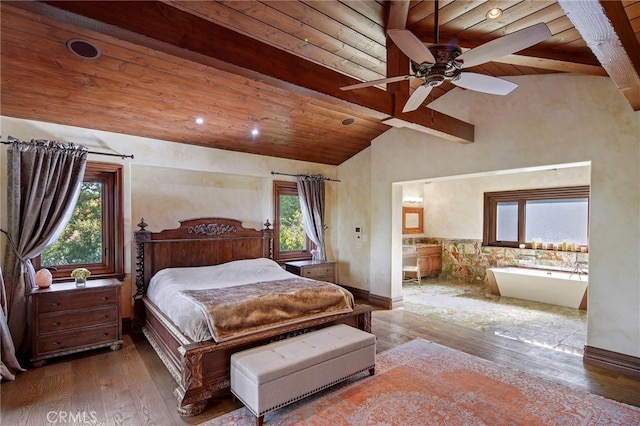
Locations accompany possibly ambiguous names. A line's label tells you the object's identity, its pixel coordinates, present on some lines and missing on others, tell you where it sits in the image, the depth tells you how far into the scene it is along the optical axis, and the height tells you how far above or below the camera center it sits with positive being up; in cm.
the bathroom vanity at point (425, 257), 766 -124
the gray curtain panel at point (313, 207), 603 -3
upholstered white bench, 242 -132
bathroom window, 620 -21
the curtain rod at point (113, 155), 400 +65
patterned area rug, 248 -165
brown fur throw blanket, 288 -99
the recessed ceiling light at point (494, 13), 274 +168
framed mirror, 840 -38
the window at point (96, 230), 411 -32
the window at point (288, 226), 592 -40
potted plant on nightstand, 368 -82
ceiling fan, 188 +98
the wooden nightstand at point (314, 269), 564 -115
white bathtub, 548 -143
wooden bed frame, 261 -118
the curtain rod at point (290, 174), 574 +57
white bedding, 283 -96
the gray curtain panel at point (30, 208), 349 -4
